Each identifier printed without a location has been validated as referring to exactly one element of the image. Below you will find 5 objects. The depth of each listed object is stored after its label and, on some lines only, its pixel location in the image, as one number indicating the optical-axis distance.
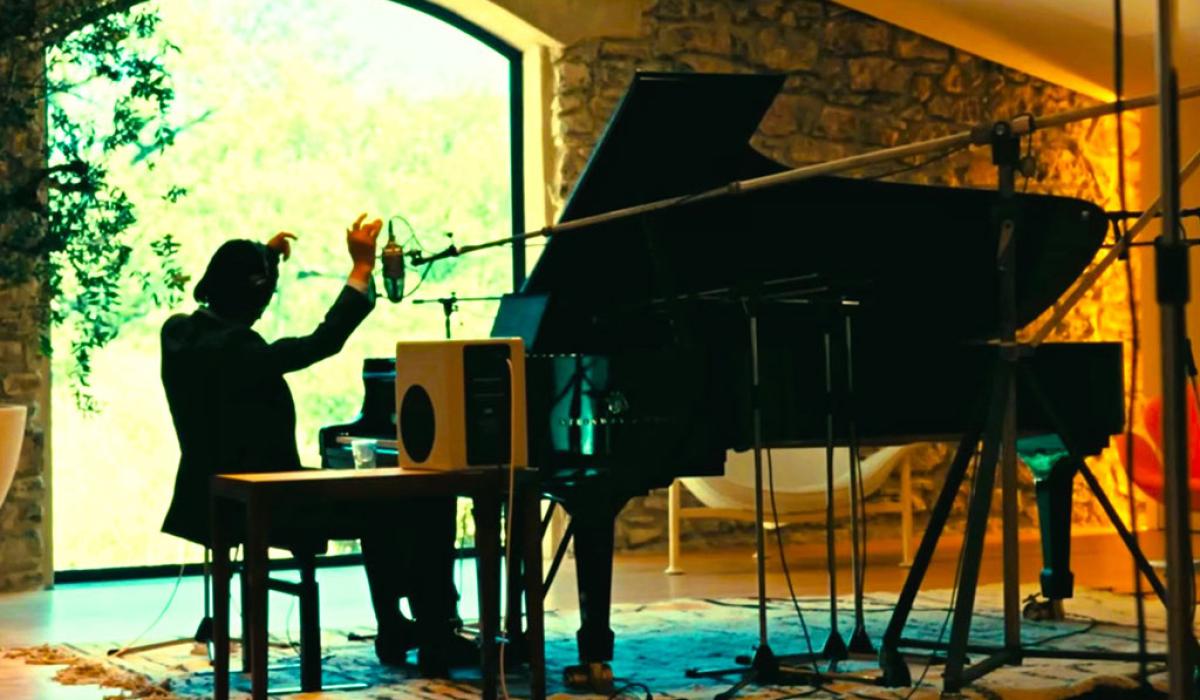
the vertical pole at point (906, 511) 7.32
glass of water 4.73
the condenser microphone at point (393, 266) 4.92
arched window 7.30
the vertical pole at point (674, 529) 7.26
